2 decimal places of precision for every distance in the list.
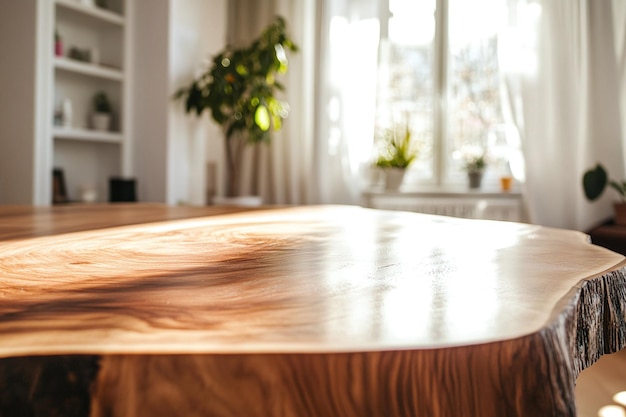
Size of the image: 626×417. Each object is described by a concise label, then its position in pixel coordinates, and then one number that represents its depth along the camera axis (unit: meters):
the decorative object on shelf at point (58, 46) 3.78
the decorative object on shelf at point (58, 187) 3.83
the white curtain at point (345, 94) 4.33
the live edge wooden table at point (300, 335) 0.31
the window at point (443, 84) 4.47
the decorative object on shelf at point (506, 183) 4.23
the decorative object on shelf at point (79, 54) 3.97
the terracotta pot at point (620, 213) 3.70
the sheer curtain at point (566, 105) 3.93
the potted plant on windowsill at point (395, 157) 4.30
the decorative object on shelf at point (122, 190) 3.88
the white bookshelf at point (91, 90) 3.96
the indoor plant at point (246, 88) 4.00
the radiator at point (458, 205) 4.15
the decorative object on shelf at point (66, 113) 3.85
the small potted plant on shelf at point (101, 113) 4.06
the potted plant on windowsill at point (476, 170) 4.30
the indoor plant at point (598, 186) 3.71
